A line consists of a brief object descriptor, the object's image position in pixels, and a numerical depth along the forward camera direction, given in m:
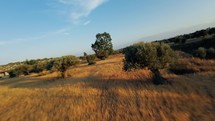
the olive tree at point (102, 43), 24.56
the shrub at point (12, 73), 20.09
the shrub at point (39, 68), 18.39
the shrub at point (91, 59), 16.91
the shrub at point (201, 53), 11.91
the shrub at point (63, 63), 11.59
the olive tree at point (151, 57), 6.39
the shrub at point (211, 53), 11.58
